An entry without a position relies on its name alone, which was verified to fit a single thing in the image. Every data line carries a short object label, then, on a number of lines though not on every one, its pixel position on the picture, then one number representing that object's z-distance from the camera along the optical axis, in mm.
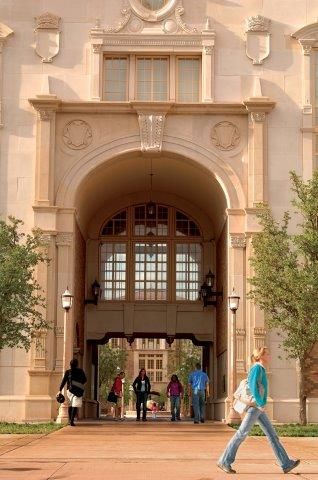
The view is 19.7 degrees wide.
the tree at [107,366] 74125
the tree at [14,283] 23266
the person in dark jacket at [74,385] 24527
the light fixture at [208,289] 34188
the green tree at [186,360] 74500
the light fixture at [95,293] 34656
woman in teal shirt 11633
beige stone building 29156
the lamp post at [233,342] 26781
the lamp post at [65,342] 25984
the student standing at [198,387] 28828
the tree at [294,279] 23938
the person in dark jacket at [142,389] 30156
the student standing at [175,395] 32281
